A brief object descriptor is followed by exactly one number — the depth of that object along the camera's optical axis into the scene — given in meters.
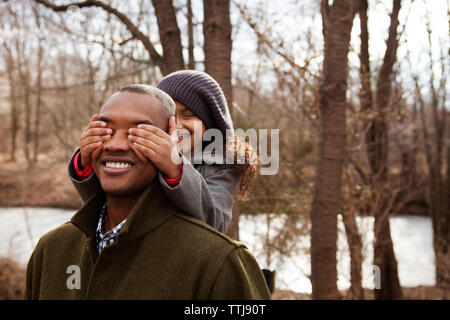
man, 1.34
